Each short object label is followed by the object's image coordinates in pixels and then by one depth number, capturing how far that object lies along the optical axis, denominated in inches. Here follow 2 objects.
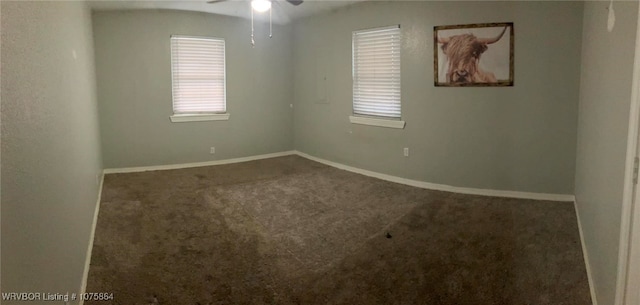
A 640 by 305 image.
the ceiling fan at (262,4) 163.6
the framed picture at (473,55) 172.6
